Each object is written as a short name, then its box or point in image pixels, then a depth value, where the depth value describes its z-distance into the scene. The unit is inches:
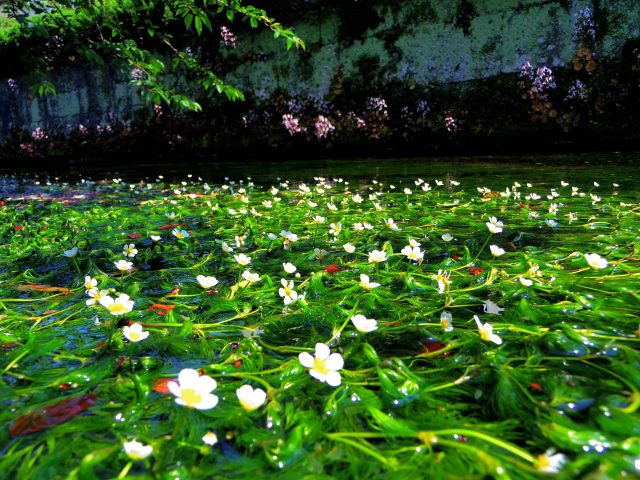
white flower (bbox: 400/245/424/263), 17.7
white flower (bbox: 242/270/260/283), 16.0
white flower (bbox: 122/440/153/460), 8.9
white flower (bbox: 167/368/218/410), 9.5
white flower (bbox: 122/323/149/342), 12.3
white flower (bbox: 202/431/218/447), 9.5
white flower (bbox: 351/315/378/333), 12.1
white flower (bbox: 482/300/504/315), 14.1
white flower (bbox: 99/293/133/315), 13.0
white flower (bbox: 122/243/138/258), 21.0
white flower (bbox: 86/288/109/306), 14.9
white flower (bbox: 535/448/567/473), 8.4
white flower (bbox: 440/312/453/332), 12.8
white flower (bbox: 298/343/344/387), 10.6
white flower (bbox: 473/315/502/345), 11.6
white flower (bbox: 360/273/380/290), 14.9
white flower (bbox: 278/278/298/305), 15.0
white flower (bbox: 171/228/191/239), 24.3
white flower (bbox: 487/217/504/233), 19.1
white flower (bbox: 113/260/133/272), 17.3
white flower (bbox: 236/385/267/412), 9.9
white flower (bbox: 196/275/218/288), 15.7
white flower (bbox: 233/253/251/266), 18.2
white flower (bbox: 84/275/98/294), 15.5
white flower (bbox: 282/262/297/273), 17.2
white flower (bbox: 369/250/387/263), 16.8
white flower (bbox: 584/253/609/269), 14.6
